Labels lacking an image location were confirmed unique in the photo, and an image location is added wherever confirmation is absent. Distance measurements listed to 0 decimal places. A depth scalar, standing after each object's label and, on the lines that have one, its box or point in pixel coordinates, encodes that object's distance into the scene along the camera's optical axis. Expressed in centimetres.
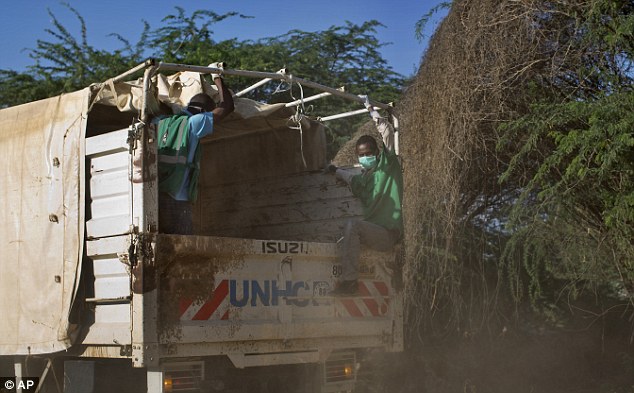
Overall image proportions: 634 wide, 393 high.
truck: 497
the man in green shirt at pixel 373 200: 596
